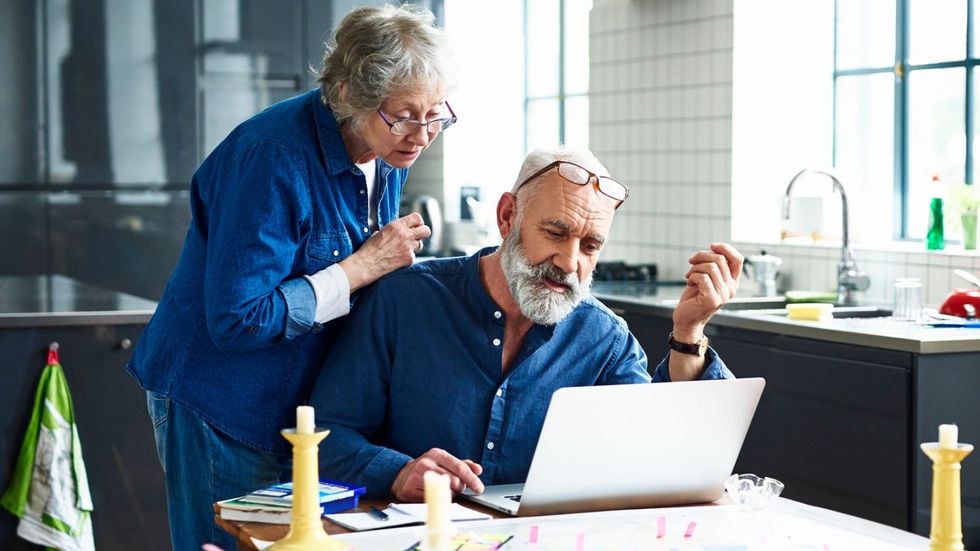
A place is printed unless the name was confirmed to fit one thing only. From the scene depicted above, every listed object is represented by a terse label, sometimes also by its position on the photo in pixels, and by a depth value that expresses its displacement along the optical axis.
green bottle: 4.20
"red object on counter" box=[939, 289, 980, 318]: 3.71
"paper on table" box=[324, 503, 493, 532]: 1.75
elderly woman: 2.10
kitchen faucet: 4.34
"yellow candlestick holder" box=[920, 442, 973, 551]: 1.47
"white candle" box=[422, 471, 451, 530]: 1.37
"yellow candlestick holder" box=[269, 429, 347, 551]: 1.52
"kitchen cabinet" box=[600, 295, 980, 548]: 3.34
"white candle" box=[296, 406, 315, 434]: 1.53
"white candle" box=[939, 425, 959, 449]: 1.48
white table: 1.65
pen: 1.79
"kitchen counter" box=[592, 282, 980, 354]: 3.31
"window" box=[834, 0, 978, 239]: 4.57
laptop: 1.72
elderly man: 2.13
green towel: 3.48
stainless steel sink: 4.13
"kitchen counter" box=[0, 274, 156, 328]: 3.53
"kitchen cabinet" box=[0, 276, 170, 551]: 3.51
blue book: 1.79
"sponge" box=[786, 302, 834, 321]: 3.80
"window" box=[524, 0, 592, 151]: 7.25
